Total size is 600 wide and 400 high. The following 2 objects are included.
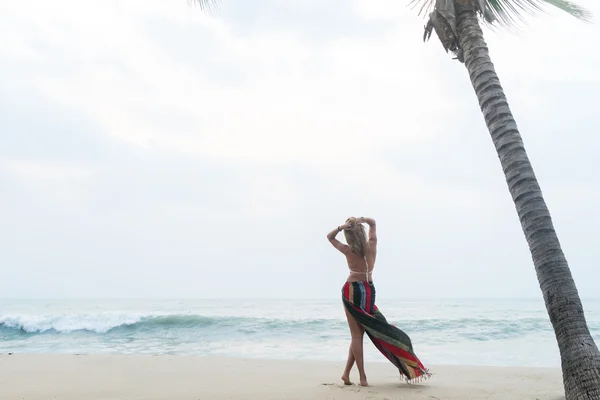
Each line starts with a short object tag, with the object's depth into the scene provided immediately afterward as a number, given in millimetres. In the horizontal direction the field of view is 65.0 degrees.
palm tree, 4043
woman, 5316
